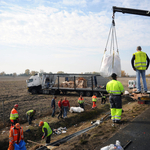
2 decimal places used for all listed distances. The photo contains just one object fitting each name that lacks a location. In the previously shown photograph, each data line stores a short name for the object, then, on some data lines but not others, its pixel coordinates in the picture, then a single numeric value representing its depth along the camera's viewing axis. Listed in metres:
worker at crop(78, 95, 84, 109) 11.89
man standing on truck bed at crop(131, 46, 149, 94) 5.94
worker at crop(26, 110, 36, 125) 8.98
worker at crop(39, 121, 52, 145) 5.96
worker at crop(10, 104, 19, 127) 7.51
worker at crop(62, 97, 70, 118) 10.27
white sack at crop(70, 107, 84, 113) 11.48
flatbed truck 17.99
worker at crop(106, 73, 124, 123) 4.81
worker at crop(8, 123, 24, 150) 4.91
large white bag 5.41
